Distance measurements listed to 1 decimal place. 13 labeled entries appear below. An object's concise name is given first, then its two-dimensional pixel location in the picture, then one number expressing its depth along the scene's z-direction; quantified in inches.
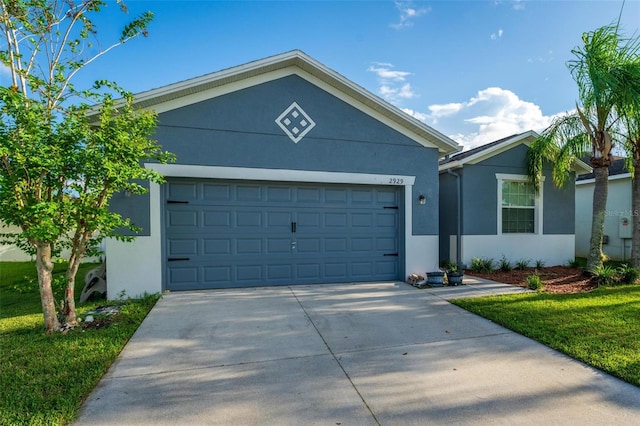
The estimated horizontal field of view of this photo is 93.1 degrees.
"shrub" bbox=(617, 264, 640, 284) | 282.0
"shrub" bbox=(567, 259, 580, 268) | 393.6
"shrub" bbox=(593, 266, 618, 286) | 280.1
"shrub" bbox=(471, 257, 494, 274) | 354.3
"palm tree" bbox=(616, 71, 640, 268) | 243.9
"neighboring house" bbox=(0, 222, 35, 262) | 503.5
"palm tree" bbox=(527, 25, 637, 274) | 252.1
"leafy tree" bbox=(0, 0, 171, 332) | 148.5
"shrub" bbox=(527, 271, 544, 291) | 267.5
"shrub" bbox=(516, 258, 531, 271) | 372.8
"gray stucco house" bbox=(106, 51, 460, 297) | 253.9
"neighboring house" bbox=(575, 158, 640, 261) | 459.5
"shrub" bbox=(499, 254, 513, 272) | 360.5
